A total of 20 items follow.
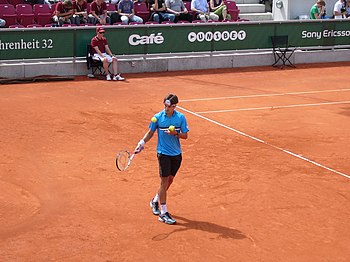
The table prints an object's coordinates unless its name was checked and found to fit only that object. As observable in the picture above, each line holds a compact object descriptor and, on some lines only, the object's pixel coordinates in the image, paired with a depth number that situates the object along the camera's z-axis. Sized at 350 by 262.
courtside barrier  23.56
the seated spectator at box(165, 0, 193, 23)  28.11
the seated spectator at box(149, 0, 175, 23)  27.65
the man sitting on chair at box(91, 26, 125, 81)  23.61
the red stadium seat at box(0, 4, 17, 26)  25.41
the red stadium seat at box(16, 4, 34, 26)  25.69
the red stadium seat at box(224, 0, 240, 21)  30.61
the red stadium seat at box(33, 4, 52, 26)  25.78
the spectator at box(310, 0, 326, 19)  30.64
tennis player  10.67
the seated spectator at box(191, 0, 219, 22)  28.45
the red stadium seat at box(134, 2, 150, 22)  28.09
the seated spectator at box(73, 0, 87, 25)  25.88
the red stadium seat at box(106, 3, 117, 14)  27.74
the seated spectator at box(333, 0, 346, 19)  31.17
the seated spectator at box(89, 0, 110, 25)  25.69
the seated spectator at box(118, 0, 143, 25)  26.91
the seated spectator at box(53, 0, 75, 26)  25.30
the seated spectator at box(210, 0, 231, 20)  29.09
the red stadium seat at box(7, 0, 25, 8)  26.52
